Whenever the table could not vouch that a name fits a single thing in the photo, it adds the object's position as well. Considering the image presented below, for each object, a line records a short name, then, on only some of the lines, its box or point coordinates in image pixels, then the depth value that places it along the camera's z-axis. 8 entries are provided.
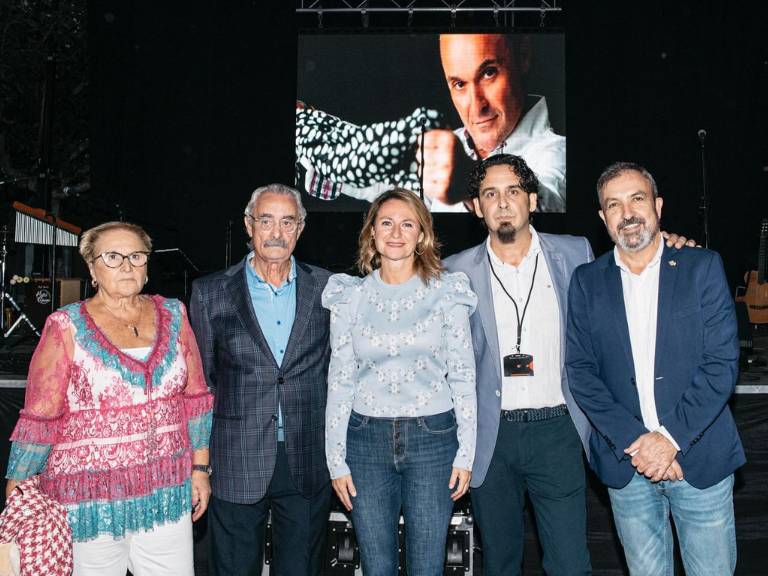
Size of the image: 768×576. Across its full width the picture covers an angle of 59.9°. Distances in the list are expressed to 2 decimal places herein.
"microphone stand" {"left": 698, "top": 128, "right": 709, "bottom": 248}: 5.15
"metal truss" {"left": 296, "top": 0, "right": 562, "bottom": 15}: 7.77
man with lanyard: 2.31
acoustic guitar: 8.48
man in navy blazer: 2.07
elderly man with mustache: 2.37
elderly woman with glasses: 1.95
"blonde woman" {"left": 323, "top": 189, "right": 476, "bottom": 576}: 2.15
